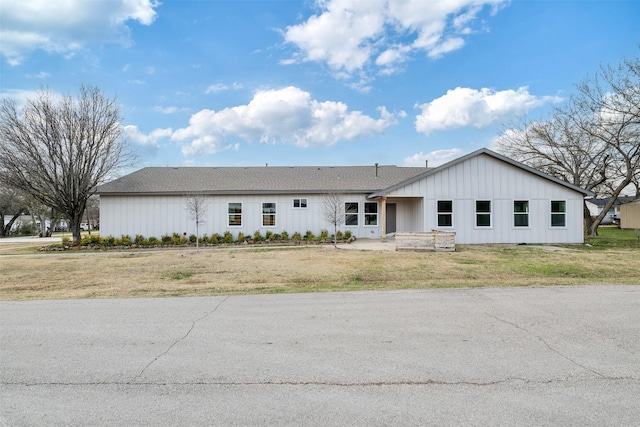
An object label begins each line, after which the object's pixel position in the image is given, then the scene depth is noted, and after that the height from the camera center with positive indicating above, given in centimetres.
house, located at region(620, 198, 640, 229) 4262 +25
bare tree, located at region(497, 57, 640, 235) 2047 +457
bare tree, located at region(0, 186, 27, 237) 3857 +219
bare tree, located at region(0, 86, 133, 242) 2056 +406
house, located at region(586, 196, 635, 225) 5588 +125
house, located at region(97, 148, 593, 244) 1828 +112
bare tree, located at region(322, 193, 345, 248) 1926 +68
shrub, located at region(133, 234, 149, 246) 2025 -94
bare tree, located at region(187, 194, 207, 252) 1920 +87
